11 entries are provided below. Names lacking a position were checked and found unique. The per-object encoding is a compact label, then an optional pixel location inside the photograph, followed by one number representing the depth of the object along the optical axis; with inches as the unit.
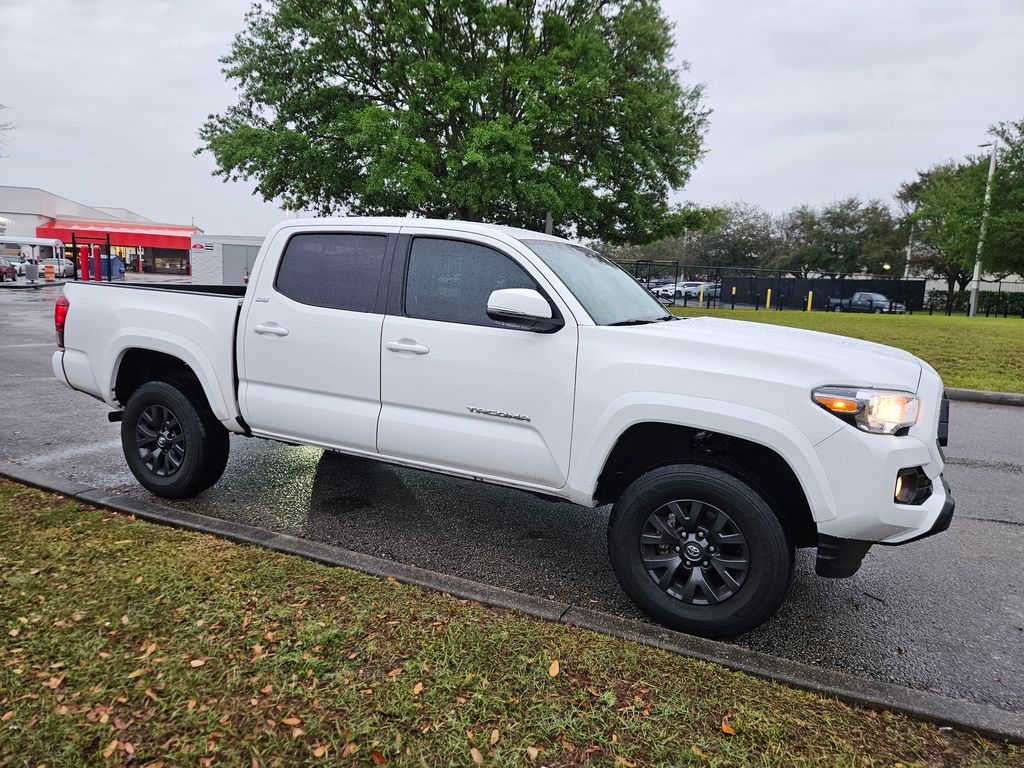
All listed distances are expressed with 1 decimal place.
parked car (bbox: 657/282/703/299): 1461.5
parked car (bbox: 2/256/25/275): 1483.8
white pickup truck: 120.6
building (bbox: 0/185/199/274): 2406.5
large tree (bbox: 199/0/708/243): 788.6
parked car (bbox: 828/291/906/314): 1486.2
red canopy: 2390.5
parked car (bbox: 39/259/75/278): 1689.2
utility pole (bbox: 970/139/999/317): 1417.3
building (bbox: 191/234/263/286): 1344.7
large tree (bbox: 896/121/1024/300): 1398.9
